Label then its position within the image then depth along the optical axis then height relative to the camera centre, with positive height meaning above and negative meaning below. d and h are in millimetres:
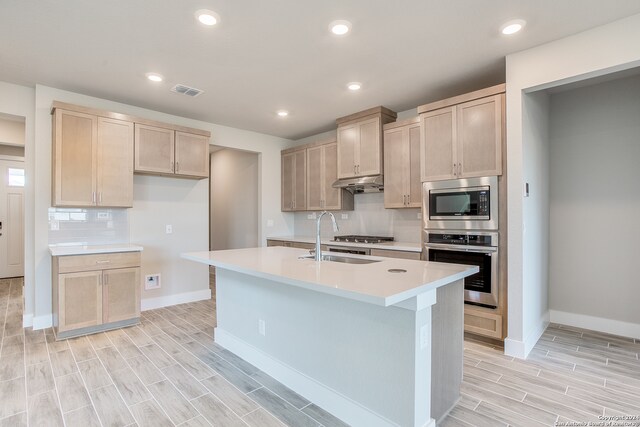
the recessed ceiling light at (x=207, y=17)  2201 +1395
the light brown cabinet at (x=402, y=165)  3775 +617
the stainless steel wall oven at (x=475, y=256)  2945 -394
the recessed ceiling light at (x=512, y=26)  2304 +1380
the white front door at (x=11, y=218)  6094 -12
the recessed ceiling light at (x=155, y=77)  3152 +1392
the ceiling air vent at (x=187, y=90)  3471 +1395
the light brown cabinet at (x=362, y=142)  4109 +987
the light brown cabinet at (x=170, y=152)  3879 +819
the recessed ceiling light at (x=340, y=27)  2333 +1396
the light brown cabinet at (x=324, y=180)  4766 +551
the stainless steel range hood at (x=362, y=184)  4133 +426
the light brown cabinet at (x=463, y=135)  2941 +782
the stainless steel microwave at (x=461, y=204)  2973 +112
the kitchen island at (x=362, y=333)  1626 -715
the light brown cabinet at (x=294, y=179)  5242 +618
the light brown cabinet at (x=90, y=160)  3367 +626
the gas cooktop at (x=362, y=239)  4215 -309
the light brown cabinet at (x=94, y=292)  3180 -784
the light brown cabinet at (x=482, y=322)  2932 -1002
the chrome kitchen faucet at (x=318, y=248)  2398 -238
